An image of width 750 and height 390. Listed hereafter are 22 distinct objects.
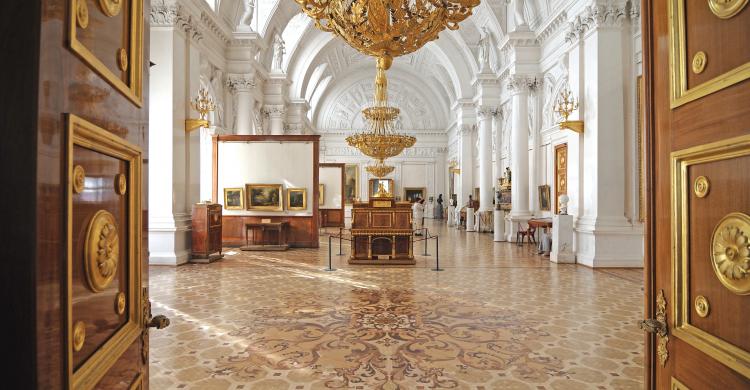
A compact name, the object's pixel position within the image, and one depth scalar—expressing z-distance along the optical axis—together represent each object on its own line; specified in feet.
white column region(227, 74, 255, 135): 49.08
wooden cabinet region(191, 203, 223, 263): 34.32
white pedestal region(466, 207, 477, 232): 67.56
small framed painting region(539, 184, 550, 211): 45.88
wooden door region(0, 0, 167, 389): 2.79
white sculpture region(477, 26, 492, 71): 63.52
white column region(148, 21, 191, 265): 32.48
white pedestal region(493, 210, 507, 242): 52.29
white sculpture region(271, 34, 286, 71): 61.77
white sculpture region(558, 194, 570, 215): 34.99
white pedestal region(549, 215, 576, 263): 34.63
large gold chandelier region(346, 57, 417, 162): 47.32
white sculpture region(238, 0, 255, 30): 47.34
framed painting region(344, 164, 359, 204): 115.24
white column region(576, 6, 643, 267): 32.83
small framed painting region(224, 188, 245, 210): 43.86
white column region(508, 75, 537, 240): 48.37
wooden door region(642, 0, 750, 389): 3.99
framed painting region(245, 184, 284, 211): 44.19
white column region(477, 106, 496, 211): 64.64
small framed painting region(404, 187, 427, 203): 116.37
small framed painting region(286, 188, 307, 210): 44.52
